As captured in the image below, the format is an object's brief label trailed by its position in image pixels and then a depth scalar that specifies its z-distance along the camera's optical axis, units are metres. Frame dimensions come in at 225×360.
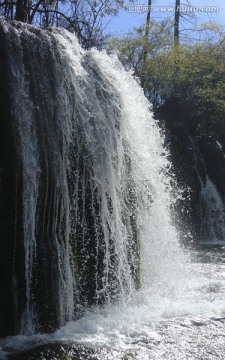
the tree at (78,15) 8.84
